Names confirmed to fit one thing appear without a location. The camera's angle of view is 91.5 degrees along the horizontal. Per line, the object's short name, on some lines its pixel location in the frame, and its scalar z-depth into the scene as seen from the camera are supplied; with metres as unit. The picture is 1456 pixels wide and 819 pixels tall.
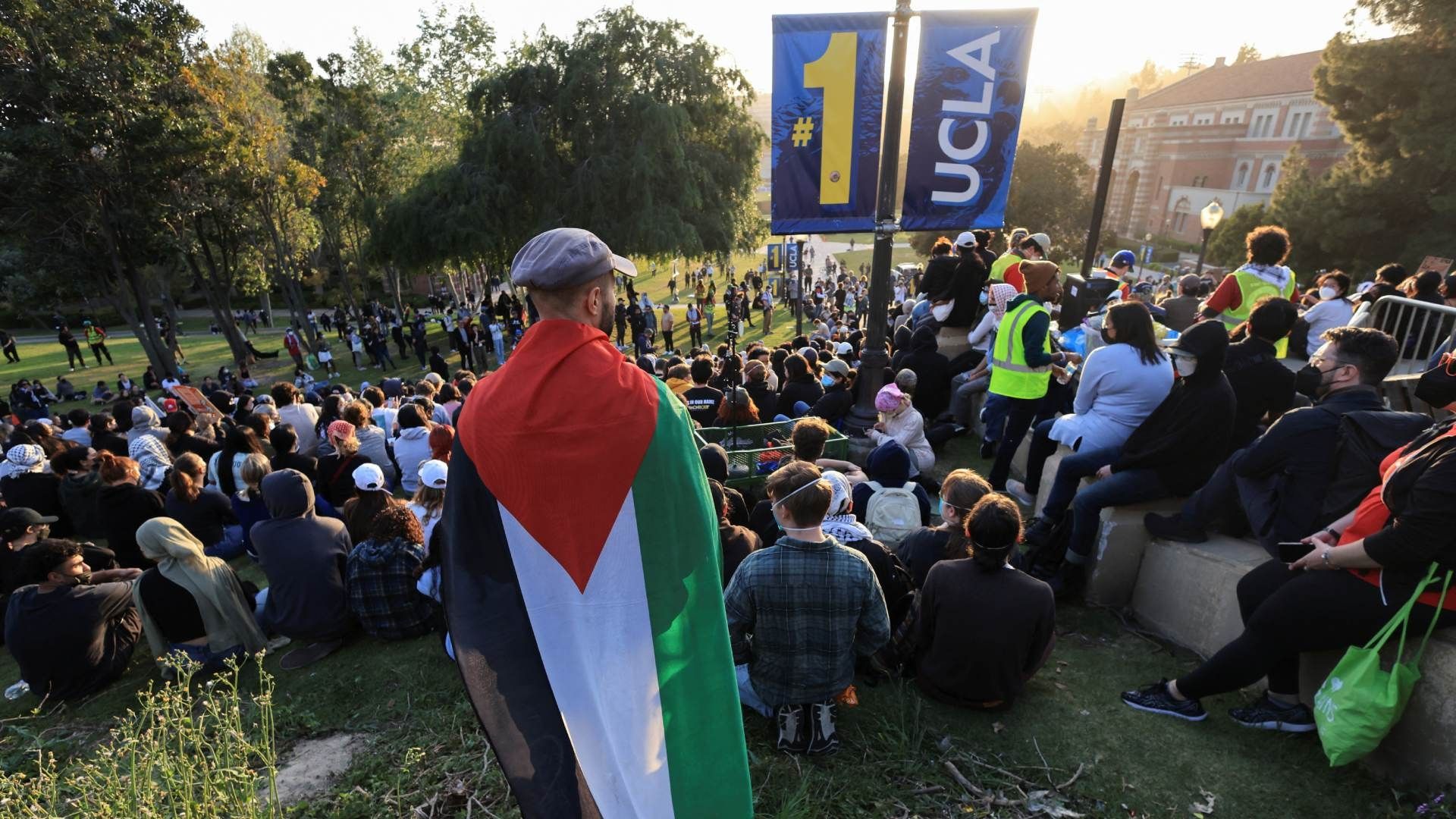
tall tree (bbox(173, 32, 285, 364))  20.77
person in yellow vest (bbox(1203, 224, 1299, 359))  7.18
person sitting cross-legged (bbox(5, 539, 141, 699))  4.45
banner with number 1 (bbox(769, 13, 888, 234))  6.10
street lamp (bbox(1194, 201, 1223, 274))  15.74
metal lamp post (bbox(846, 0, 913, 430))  6.03
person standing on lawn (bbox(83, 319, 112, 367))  26.89
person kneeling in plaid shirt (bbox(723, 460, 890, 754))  3.01
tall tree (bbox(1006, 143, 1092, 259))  37.66
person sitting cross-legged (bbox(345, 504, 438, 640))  4.73
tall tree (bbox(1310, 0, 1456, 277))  22.70
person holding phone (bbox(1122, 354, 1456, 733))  2.70
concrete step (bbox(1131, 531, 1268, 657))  3.88
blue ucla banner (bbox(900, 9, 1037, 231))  6.11
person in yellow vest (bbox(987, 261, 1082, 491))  5.91
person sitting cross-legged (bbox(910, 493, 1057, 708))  3.24
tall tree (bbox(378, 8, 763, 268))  22.73
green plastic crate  6.03
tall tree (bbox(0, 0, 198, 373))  17.28
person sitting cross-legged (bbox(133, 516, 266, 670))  4.53
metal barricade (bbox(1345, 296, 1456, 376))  7.25
